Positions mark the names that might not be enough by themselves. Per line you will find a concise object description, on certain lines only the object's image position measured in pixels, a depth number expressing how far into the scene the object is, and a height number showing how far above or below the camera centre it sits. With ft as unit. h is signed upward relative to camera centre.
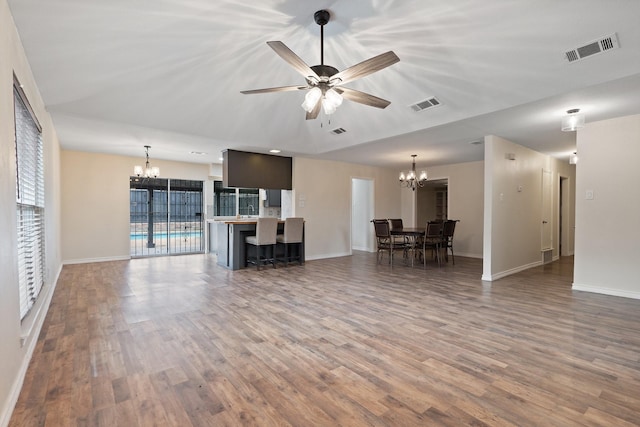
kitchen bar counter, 19.06 -2.13
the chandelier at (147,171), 21.12 +2.58
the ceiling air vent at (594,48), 8.14 +4.47
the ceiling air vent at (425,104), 12.70 +4.49
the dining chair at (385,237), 20.66 -1.98
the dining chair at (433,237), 20.45 -1.96
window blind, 8.27 +0.16
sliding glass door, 24.89 -0.67
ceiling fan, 7.28 +3.45
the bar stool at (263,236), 18.42 -1.70
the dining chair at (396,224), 25.02 -1.32
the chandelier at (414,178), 22.61 +2.30
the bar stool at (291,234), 19.81 -1.67
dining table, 20.40 -1.70
